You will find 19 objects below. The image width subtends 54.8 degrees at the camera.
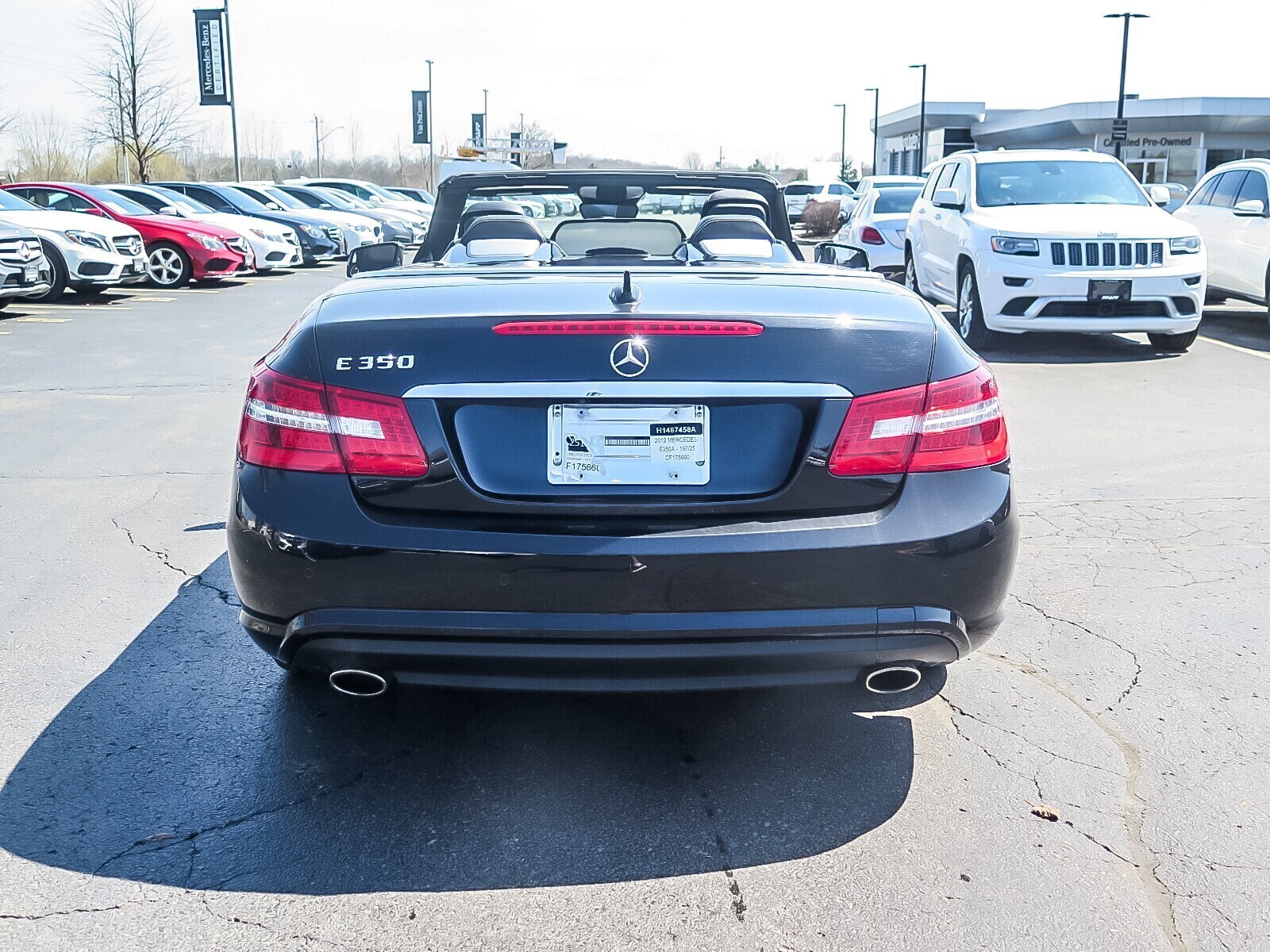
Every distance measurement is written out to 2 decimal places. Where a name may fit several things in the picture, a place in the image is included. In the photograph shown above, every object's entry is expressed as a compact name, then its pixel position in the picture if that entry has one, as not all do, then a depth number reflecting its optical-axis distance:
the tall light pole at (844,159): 82.56
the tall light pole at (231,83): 40.69
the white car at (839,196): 36.75
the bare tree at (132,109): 42.41
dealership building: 52.50
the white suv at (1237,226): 11.95
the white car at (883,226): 16.67
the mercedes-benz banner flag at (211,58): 40.28
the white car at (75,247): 15.51
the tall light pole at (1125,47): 38.81
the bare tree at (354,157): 108.12
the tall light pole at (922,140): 58.44
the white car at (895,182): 19.95
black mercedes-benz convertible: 2.67
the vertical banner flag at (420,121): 67.06
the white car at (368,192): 32.41
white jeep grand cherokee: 10.04
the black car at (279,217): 23.34
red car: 18.27
